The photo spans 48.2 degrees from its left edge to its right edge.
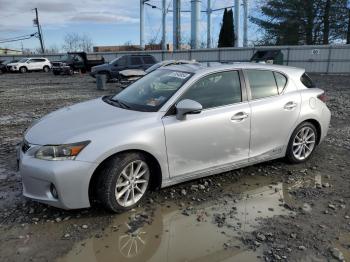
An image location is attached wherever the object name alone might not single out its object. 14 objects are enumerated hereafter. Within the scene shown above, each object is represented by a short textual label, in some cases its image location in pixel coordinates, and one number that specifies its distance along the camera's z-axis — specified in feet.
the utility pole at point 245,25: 139.54
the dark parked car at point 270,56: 85.00
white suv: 124.16
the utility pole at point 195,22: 114.83
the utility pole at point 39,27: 217.97
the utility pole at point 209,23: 154.11
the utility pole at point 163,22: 148.09
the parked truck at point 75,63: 103.91
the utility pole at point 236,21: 130.82
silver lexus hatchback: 13.10
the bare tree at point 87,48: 261.42
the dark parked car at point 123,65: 74.38
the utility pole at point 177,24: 124.77
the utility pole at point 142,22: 149.52
